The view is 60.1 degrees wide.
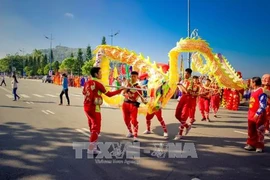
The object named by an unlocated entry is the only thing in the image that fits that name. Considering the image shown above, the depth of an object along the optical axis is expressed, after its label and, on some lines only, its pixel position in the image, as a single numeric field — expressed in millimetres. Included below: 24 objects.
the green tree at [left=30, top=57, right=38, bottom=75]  101775
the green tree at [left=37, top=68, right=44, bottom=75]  94500
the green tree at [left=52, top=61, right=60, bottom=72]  89262
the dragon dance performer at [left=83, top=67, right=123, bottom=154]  5250
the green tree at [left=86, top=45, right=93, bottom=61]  72638
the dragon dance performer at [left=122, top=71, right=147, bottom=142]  6691
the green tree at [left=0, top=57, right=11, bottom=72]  115750
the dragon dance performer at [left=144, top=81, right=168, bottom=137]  7073
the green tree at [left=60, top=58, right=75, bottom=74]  72325
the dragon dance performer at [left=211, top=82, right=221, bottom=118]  11672
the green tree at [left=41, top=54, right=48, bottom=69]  99812
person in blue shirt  14560
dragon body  7348
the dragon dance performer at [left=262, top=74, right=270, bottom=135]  6059
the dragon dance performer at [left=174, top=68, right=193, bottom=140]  6938
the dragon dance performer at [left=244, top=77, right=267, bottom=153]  5695
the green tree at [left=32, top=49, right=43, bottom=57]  115906
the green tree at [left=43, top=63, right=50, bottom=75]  87850
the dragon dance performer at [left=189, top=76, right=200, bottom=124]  7184
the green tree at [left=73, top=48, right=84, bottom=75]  72438
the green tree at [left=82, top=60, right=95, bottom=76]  58159
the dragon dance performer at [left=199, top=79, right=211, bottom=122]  10281
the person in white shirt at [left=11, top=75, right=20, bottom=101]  15526
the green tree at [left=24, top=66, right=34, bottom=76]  101012
